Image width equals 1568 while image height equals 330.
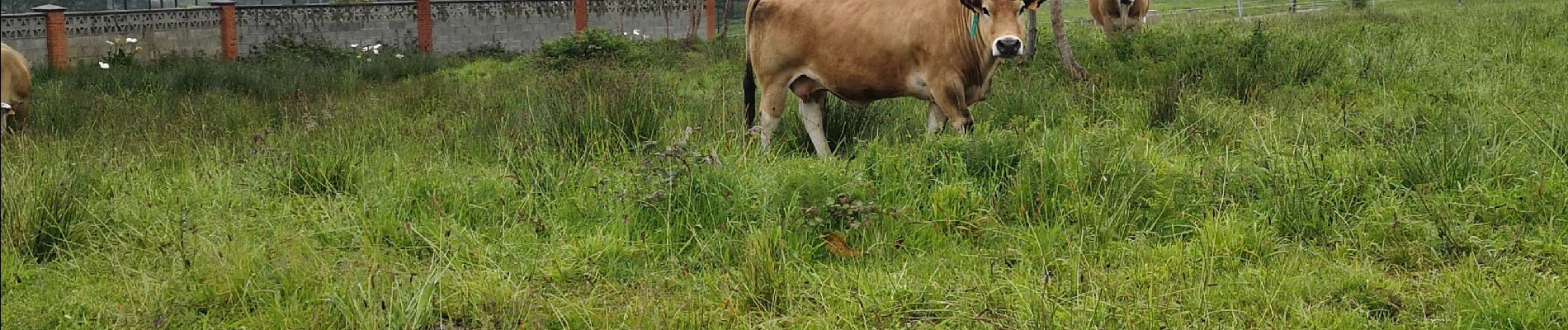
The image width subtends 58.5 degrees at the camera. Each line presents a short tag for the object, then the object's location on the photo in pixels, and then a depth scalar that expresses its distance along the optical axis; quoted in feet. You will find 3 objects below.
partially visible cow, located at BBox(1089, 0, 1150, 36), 49.16
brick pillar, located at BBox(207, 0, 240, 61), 78.48
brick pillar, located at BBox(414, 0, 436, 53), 91.81
